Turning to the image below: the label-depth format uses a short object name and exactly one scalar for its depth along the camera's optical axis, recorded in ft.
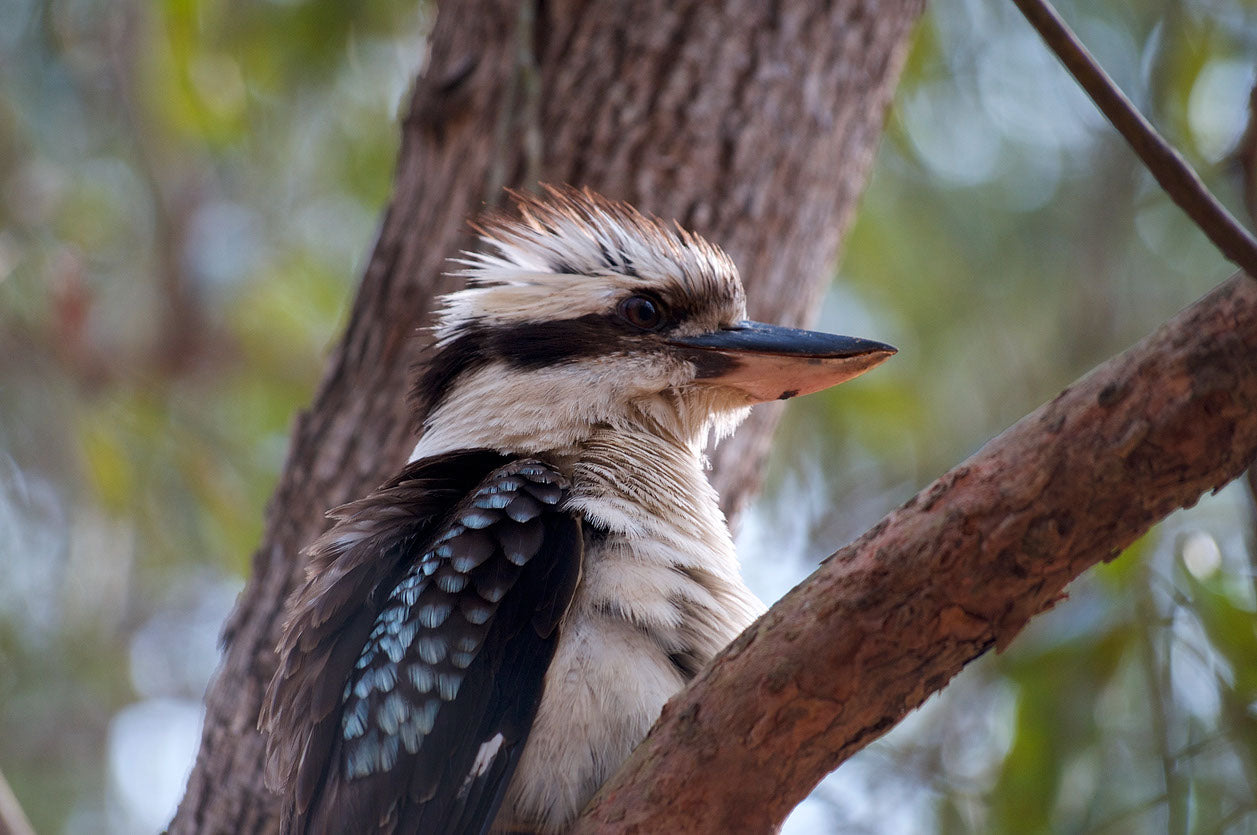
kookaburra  16.40
